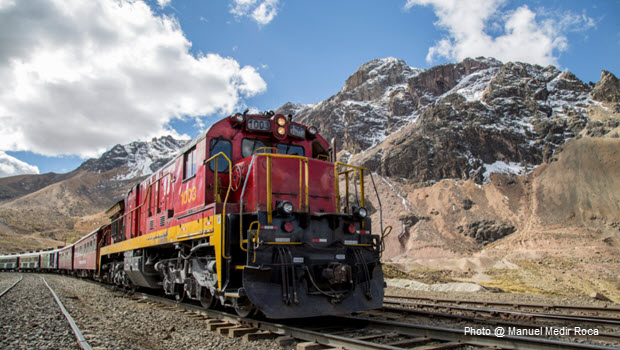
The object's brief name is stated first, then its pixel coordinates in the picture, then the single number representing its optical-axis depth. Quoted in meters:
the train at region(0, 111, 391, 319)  6.02
